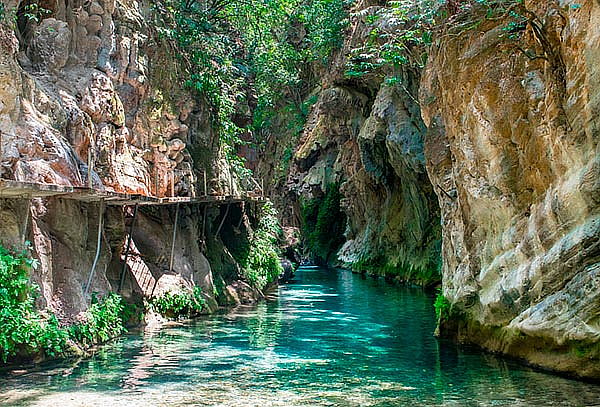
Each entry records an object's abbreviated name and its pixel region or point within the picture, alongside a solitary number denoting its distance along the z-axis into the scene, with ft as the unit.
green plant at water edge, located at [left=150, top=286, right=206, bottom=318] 54.54
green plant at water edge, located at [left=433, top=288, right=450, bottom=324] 46.39
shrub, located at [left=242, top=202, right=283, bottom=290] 80.28
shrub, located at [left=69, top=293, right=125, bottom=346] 40.47
